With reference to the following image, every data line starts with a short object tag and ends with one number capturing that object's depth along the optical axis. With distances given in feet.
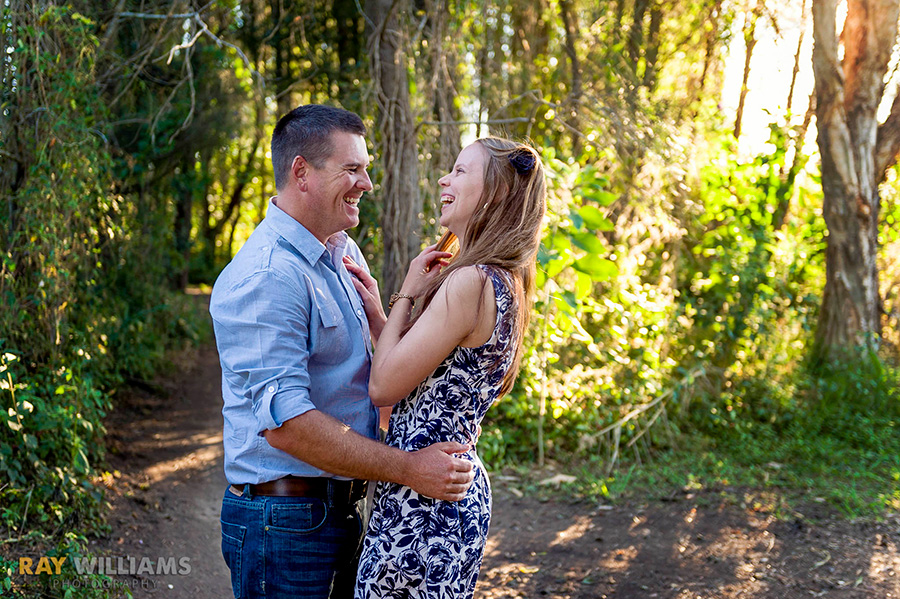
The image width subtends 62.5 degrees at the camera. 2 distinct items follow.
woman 5.65
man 5.40
